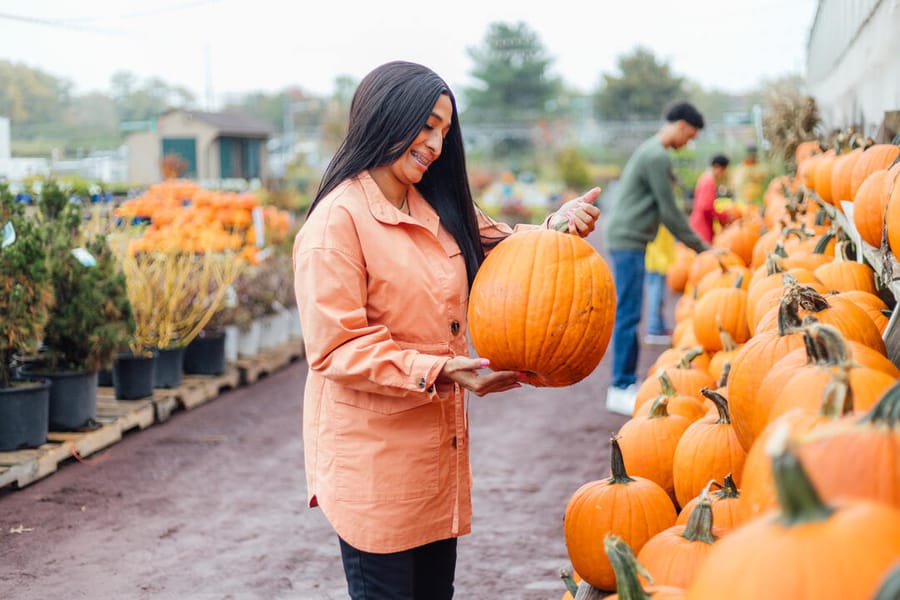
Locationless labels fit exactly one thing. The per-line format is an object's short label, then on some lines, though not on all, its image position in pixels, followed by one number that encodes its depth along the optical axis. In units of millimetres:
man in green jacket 6898
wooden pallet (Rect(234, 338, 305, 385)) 8352
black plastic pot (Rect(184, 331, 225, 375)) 7820
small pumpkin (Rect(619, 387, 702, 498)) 3326
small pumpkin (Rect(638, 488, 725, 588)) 2182
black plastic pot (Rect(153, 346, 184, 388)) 7309
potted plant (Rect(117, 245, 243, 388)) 7141
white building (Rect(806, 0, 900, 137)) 4172
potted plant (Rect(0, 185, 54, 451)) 5242
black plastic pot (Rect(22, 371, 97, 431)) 5879
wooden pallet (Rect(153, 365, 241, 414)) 7055
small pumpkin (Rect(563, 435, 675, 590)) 2695
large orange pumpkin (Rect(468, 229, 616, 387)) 2525
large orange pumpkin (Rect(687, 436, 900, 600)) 1050
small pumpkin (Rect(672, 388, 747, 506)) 2879
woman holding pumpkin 2332
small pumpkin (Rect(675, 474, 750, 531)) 2488
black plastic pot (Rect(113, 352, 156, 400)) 6829
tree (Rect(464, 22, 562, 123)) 58375
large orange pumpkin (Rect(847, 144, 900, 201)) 3539
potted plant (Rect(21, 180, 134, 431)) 5895
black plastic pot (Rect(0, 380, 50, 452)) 5391
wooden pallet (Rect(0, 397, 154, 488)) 5297
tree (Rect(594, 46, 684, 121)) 51500
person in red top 9805
